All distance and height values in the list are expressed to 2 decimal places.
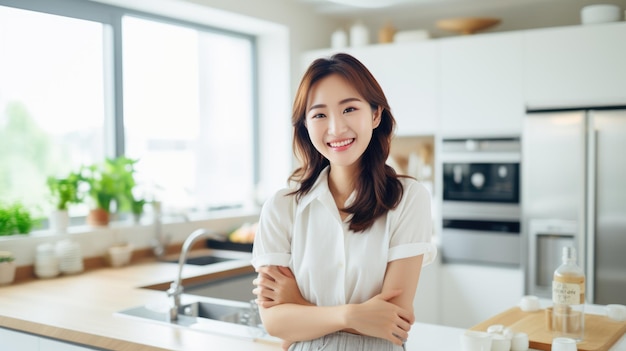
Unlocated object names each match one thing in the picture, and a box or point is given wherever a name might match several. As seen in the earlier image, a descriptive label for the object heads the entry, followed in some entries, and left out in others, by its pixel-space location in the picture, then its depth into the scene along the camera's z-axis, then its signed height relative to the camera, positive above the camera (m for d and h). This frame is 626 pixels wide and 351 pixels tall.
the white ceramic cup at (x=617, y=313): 2.11 -0.51
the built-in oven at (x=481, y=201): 4.23 -0.33
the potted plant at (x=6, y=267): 3.12 -0.53
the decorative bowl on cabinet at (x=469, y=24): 4.45 +0.84
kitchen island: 2.04 -0.60
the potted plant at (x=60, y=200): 3.49 -0.24
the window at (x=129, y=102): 3.57 +0.31
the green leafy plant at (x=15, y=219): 3.28 -0.32
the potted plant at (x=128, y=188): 3.78 -0.20
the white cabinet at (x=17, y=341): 2.41 -0.68
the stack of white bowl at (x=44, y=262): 3.31 -0.53
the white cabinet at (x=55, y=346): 2.26 -0.66
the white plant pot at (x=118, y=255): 3.66 -0.56
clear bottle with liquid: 1.83 -0.41
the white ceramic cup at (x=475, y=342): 1.70 -0.48
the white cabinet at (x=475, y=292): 4.18 -0.89
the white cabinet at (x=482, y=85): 4.18 +0.41
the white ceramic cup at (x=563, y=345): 1.66 -0.48
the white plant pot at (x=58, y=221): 3.49 -0.35
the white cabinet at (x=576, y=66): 3.87 +0.49
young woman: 1.43 -0.20
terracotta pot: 3.72 -0.36
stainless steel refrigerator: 3.85 -0.27
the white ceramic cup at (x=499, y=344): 1.75 -0.50
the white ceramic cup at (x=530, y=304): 2.21 -0.50
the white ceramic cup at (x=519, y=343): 1.79 -0.51
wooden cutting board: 1.84 -0.53
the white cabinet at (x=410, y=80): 4.48 +0.47
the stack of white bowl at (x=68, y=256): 3.39 -0.52
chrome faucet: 2.50 -0.52
